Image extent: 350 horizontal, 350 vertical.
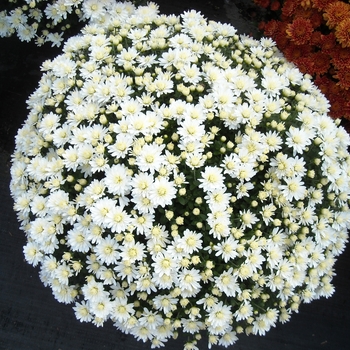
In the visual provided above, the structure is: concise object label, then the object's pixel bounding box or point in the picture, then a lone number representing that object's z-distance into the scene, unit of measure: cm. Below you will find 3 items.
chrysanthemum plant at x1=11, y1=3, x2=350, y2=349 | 132
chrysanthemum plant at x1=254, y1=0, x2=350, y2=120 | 183
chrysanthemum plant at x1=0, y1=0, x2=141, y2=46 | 179
